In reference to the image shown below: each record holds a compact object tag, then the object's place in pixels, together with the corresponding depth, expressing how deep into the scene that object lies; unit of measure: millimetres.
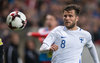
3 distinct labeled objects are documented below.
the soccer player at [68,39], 12180
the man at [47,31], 17375
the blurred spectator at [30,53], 21687
